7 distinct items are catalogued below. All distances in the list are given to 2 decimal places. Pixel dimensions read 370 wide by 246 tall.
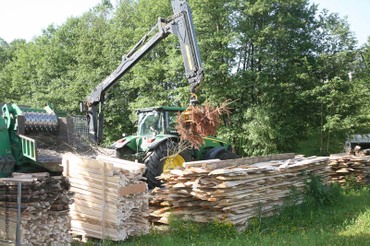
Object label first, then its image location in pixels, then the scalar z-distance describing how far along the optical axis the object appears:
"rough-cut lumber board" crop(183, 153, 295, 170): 8.91
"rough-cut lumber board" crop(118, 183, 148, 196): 7.47
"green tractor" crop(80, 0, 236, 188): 10.92
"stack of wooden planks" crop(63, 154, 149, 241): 7.43
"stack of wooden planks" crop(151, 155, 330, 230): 8.41
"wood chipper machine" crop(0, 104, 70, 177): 8.99
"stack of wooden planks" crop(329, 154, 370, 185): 14.45
